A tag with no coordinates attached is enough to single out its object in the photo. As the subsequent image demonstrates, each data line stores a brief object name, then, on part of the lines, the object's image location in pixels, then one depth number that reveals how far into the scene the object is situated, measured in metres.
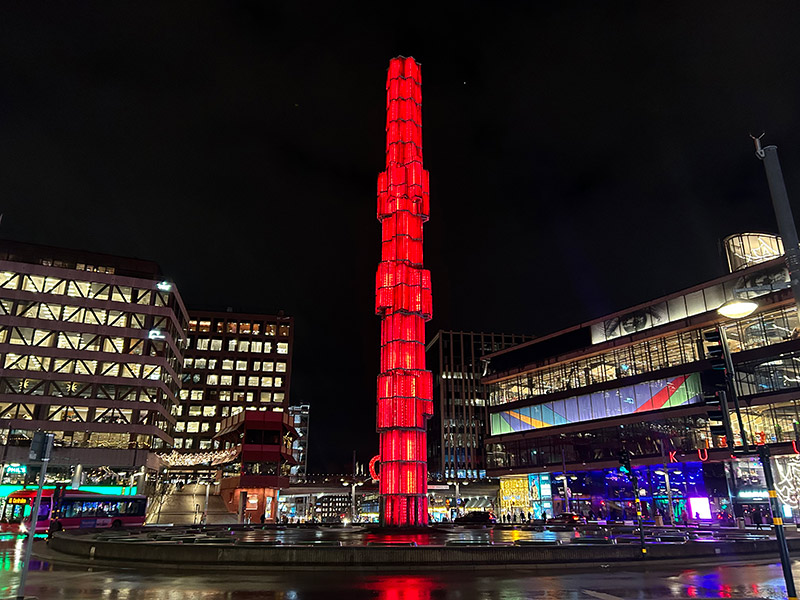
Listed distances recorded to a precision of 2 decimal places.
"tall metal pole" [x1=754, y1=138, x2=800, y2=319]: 8.38
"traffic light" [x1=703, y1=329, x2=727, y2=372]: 13.04
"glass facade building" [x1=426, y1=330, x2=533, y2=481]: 161.62
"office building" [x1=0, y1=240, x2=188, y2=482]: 75.50
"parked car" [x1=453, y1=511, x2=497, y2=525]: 60.81
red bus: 46.41
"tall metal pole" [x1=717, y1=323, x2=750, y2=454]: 13.06
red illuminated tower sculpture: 48.66
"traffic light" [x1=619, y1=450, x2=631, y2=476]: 28.38
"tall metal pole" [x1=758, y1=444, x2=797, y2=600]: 10.62
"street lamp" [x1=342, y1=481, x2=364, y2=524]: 76.64
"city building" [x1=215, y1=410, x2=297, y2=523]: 73.00
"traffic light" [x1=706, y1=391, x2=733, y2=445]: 12.32
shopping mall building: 54.53
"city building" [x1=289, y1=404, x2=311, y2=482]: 170.30
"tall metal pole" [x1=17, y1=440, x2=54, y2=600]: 13.67
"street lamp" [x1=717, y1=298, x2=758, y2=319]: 10.57
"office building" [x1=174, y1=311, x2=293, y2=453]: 128.00
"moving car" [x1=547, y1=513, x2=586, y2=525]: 59.61
